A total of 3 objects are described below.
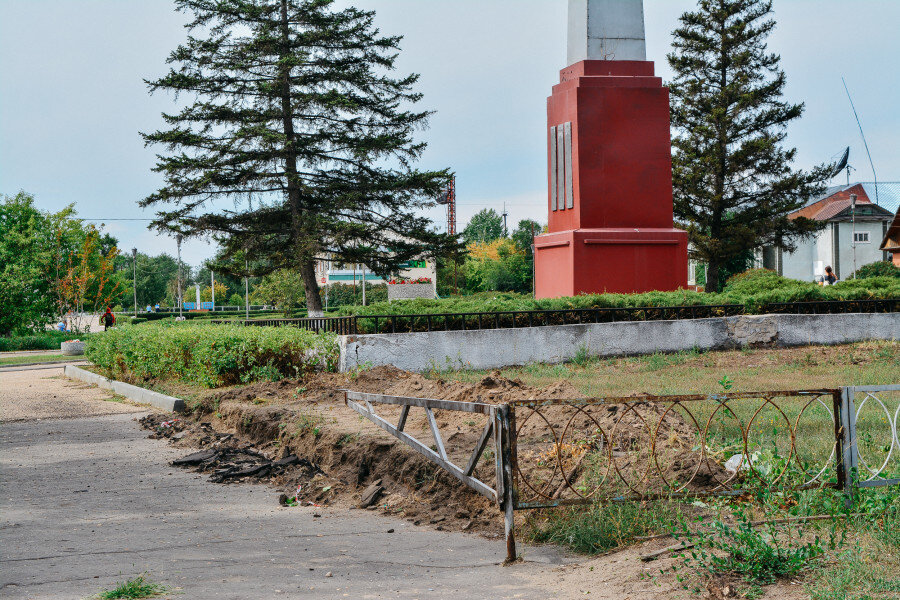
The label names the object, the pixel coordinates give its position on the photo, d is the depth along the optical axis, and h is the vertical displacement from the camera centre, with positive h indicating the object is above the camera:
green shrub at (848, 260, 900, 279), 43.50 +1.95
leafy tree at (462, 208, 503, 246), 130.38 +14.41
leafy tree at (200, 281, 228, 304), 107.81 +3.36
